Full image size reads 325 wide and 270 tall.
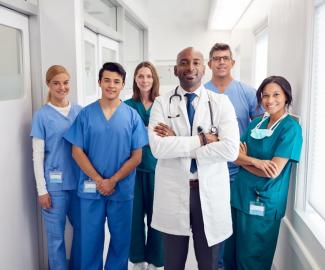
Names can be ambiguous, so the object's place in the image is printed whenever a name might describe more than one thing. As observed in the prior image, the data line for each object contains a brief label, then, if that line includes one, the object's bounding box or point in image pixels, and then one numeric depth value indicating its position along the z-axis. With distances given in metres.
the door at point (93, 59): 3.10
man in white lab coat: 1.53
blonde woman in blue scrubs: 2.00
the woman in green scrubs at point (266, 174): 1.69
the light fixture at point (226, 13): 3.66
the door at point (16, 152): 1.91
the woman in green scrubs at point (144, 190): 2.26
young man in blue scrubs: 1.96
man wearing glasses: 2.21
